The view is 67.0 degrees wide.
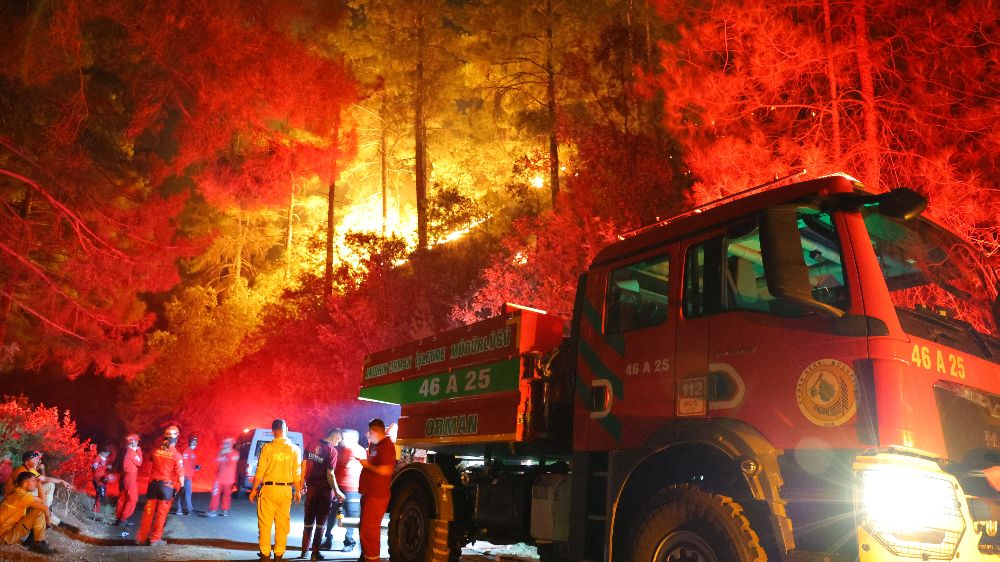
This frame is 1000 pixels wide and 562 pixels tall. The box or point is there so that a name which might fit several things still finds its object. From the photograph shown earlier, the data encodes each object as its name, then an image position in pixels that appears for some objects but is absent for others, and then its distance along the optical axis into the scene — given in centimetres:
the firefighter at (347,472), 1039
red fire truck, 389
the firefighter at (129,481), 1295
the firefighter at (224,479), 1595
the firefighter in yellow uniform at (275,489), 844
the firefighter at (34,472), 918
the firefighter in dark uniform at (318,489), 951
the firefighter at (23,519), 855
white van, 2103
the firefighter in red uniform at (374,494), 793
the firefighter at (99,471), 1788
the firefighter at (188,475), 1538
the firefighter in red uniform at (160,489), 1034
